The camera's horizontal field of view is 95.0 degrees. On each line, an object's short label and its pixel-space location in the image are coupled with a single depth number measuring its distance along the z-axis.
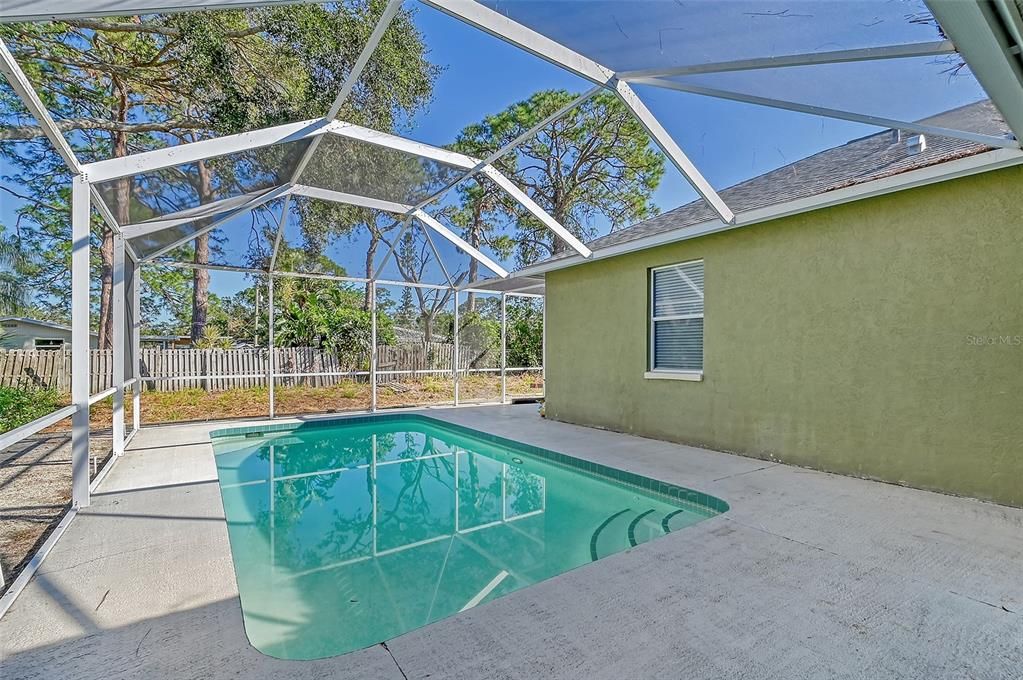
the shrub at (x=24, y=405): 3.49
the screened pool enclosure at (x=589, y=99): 2.79
